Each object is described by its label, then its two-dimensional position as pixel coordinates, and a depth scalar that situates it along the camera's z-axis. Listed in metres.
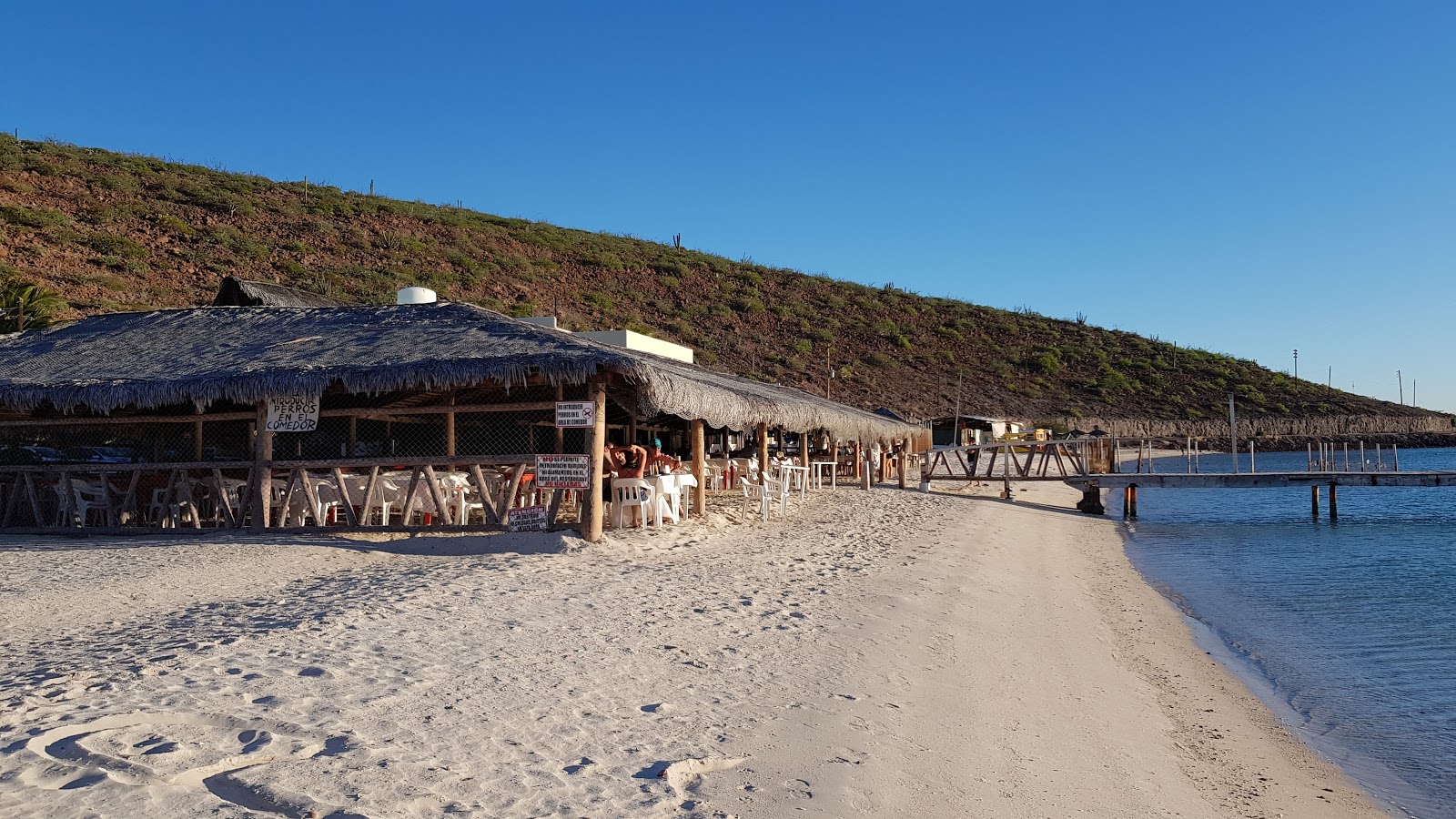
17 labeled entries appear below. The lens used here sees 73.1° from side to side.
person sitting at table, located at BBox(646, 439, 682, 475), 12.77
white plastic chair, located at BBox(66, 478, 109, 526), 11.56
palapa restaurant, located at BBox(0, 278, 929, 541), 10.34
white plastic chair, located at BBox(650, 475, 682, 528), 11.46
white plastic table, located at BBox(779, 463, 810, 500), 15.70
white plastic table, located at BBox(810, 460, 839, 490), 20.23
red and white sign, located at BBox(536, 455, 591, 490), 10.13
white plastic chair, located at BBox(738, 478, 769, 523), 13.80
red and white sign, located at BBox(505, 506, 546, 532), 10.30
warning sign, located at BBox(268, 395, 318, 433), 10.85
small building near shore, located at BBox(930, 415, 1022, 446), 37.97
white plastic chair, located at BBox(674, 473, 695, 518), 12.33
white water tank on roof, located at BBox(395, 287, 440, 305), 16.55
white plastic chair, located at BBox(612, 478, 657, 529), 11.11
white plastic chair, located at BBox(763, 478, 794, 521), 14.63
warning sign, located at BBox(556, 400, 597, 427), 10.09
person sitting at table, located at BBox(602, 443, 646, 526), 11.34
